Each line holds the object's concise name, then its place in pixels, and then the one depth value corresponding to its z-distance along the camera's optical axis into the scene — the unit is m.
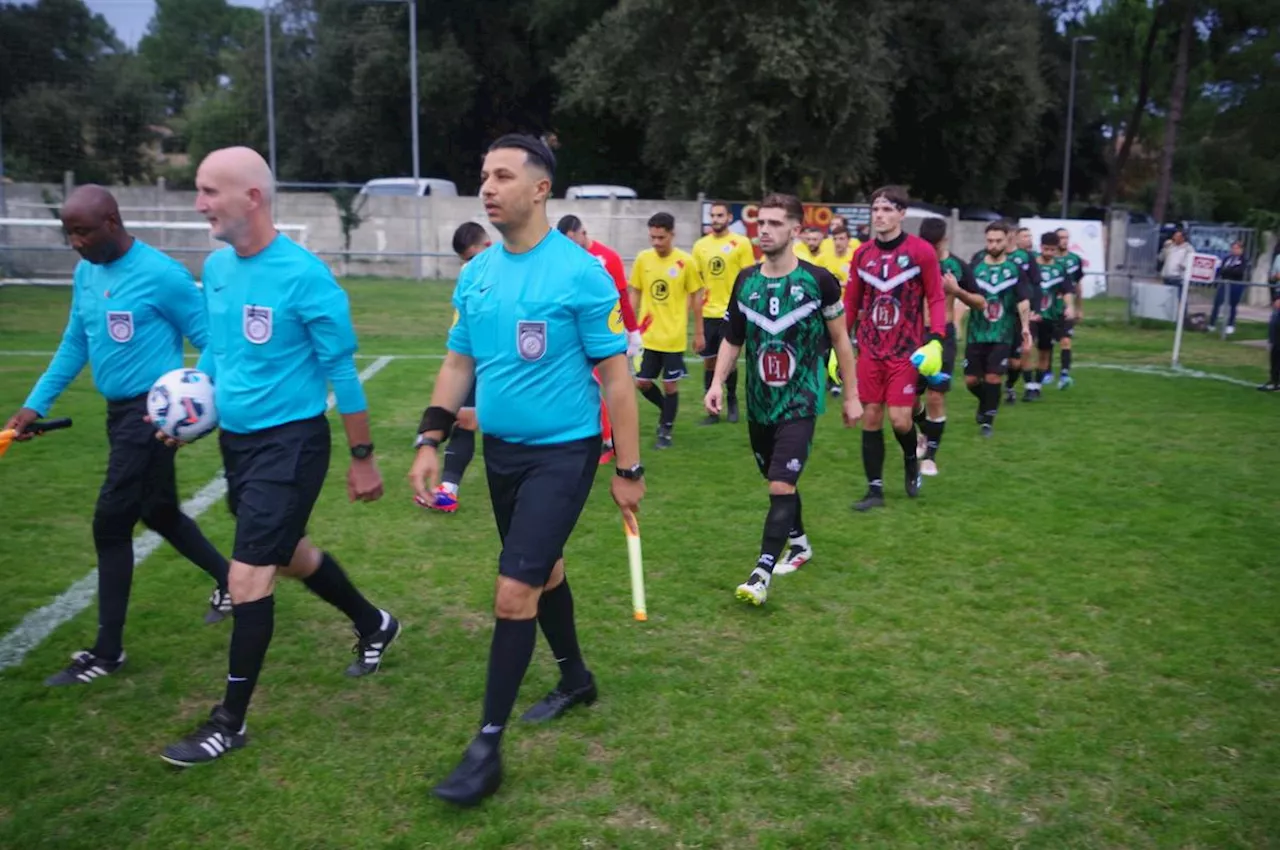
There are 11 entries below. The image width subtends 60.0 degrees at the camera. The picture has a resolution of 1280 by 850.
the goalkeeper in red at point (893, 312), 7.39
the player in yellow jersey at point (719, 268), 11.20
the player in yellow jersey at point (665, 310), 10.31
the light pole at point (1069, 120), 40.28
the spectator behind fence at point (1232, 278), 20.56
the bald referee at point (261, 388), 4.07
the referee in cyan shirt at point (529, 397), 3.87
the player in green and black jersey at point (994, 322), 10.98
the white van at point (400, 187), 32.50
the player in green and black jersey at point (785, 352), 5.89
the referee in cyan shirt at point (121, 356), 4.70
